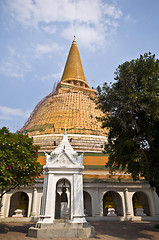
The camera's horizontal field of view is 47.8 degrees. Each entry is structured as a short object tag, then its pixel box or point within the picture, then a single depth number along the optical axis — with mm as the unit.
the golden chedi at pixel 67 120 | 23983
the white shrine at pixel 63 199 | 8453
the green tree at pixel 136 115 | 9984
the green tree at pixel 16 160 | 9750
